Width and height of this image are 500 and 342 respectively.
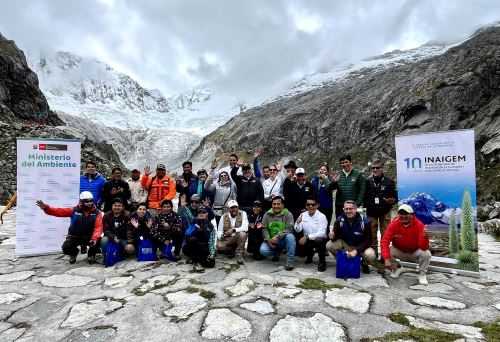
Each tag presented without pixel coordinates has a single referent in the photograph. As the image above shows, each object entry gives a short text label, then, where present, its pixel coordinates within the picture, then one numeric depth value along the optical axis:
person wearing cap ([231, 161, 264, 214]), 7.38
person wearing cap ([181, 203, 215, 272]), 6.47
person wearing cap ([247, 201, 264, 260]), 6.90
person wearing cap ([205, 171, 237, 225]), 7.53
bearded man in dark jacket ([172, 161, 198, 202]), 8.00
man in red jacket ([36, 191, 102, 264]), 6.85
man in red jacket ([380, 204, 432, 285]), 5.84
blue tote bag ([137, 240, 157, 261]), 6.85
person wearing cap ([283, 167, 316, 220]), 7.14
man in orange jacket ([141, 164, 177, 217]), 7.63
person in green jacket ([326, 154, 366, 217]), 6.67
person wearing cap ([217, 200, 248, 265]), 6.76
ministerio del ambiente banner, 7.29
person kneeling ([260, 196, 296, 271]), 6.53
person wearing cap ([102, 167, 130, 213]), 7.71
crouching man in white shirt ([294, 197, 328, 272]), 6.40
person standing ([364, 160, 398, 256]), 6.63
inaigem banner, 5.89
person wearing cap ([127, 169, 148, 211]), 7.83
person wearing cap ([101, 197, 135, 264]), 6.89
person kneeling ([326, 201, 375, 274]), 5.99
